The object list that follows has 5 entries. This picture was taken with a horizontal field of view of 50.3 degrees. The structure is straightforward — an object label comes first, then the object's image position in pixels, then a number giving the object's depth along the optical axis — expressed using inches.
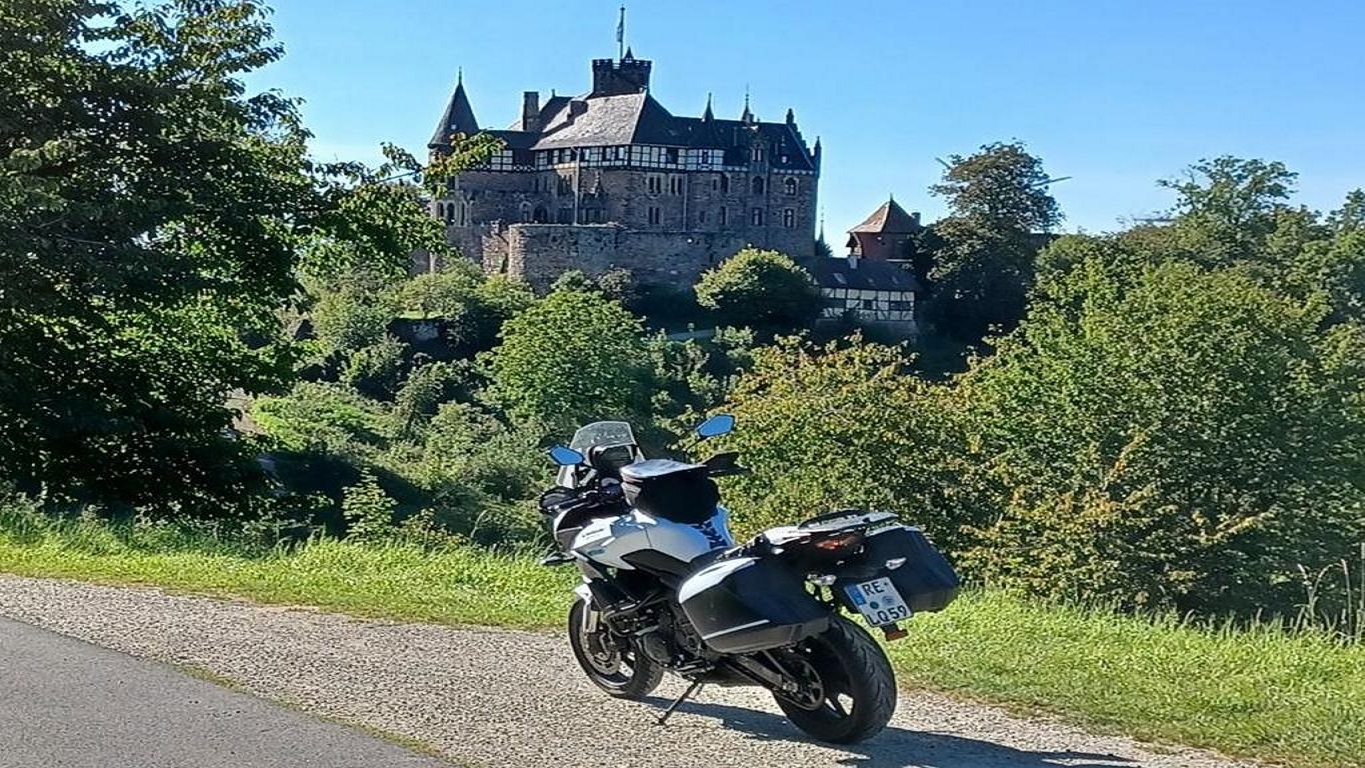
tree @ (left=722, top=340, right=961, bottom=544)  1207.6
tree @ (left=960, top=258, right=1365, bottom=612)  1034.1
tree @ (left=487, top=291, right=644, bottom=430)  2379.4
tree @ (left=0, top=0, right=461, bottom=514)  535.2
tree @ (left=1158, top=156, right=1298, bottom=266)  3334.2
